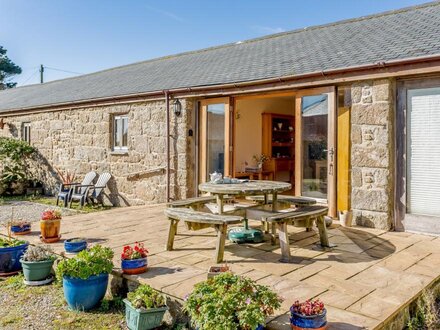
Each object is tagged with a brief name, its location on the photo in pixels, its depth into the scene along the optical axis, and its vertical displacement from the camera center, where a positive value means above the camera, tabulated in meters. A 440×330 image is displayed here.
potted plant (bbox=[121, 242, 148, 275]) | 3.47 -1.01
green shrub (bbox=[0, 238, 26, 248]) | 4.41 -1.05
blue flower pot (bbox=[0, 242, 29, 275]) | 4.30 -1.22
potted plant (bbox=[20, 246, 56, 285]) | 3.95 -1.18
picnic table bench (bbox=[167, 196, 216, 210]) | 4.77 -0.60
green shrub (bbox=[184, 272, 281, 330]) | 2.24 -0.96
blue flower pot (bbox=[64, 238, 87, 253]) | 4.17 -1.03
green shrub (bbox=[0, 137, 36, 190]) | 11.70 +0.03
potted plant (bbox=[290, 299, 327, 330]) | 2.25 -1.01
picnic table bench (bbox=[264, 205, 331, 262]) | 3.85 -0.70
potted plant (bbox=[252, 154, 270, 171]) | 11.01 +0.01
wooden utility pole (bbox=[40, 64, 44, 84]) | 30.90 +7.80
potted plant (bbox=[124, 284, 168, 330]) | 2.77 -1.19
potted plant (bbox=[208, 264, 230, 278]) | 2.93 -0.95
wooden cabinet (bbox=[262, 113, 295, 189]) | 11.24 +0.51
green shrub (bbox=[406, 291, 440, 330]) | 2.82 -1.29
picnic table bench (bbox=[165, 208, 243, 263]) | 3.69 -0.65
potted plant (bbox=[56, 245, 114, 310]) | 3.27 -1.10
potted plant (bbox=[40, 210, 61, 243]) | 4.71 -0.91
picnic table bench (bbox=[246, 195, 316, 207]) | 4.84 -0.59
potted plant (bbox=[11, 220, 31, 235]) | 5.17 -1.00
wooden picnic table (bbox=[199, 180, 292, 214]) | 4.20 -0.36
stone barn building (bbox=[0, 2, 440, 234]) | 5.15 +0.87
